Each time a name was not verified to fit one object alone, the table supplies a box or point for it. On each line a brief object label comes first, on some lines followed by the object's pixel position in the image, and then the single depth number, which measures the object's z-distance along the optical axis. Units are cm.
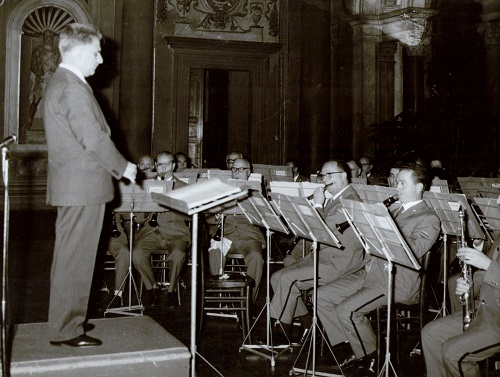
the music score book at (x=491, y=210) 480
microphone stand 318
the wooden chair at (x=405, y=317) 466
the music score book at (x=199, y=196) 367
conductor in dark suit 338
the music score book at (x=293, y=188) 664
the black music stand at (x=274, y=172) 982
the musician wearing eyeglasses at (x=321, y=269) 538
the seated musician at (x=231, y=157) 1062
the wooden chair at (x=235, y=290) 545
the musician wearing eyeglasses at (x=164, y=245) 689
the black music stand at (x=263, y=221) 494
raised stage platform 338
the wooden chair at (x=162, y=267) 706
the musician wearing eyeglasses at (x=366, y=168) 1220
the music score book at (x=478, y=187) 707
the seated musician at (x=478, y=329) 365
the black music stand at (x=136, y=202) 627
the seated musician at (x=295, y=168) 1093
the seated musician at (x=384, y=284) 467
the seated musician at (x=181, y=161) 1101
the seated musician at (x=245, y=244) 671
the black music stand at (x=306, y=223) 438
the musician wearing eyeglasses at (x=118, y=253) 697
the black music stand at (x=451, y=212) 528
